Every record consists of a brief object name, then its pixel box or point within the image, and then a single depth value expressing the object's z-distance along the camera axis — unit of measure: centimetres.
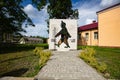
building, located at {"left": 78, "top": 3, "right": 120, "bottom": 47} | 871
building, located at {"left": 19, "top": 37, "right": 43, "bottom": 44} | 2768
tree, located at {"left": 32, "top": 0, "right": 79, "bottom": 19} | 1334
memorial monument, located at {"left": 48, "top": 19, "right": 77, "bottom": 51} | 739
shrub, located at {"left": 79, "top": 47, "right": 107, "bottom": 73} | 310
